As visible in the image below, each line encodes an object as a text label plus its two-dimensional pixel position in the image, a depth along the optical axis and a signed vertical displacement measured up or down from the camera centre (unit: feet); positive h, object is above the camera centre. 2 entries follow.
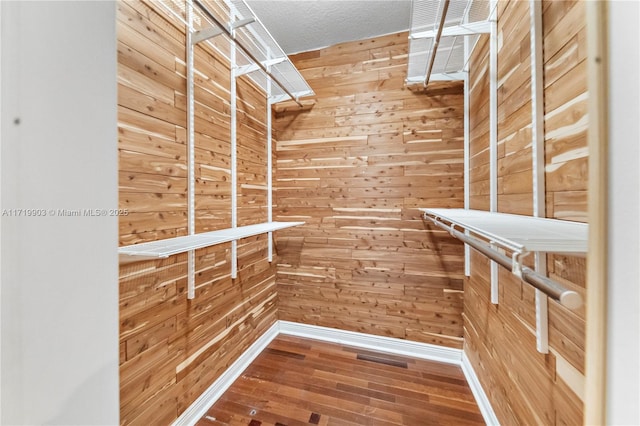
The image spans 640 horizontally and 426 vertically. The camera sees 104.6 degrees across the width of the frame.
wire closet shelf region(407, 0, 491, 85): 4.35 +3.48
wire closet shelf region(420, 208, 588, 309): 1.80 -0.24
